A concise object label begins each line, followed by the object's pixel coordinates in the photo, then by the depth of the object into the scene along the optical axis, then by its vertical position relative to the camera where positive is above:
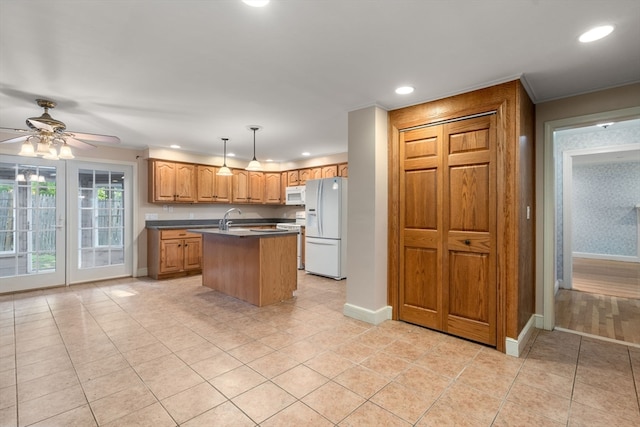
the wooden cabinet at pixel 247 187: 6.68 +0.62
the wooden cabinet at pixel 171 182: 5.50 +0.61
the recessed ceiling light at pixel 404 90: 2.85 +1.18
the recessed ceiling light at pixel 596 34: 1.91 +1.16
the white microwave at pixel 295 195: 6.56 +0.42
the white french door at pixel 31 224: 4.48 -0.13
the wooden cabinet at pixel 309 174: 6.50 +0.87
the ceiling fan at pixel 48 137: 3.01 +0.86
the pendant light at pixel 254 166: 4.41 +0.70
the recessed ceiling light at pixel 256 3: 1.65 +1.16
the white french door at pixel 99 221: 5.02 -0.10
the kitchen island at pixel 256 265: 3.83 -0.67
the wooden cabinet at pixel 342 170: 6.03 +0.88
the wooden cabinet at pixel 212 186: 6.09 +0.59
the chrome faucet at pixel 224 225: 4.64 -0.16
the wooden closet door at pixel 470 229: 2.71 -0.15
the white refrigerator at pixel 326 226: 5.30 -0.23
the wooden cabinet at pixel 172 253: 5.35 -0.70
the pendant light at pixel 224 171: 4.82 +0.68
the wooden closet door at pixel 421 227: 3.03 -0.14
